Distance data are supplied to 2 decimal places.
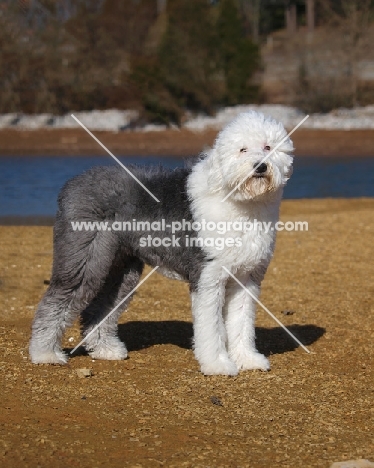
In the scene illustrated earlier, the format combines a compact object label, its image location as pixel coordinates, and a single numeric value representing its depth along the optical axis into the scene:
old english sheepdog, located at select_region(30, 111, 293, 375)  6.79
